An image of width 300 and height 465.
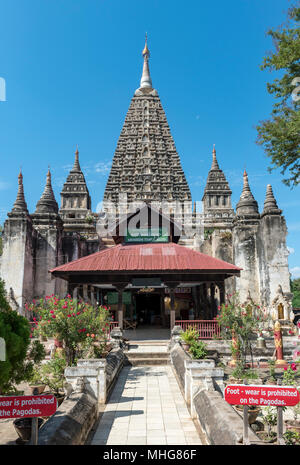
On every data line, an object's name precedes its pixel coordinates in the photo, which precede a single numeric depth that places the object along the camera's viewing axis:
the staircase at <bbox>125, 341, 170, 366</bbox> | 13.30
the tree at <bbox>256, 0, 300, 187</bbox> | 11.76
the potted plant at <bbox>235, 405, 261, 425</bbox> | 6.85
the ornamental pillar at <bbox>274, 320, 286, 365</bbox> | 13.95
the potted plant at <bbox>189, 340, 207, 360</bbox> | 11.12
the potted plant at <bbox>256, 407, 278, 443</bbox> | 6.16
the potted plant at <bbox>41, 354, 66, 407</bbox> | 8.45
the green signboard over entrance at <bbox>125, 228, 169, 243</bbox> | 19.61
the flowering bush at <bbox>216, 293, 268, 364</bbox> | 12.56
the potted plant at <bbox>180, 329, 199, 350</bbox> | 12.36
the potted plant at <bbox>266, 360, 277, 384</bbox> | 10.20
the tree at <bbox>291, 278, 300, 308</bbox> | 48.17
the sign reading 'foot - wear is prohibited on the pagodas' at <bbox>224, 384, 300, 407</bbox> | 3.81
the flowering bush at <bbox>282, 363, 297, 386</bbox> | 6.85
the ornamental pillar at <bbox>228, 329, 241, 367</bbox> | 12.45
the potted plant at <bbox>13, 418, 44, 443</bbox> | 5.69
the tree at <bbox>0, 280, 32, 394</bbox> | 4.82
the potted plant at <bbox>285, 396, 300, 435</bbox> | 6.31
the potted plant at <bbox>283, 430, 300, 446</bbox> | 5.43
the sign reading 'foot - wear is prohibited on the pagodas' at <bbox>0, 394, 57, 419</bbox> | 3.69
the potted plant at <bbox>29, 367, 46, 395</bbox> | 8.92
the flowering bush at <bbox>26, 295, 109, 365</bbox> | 9.02
